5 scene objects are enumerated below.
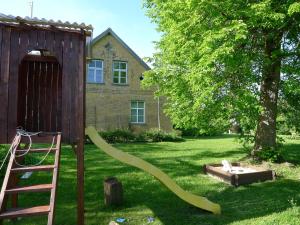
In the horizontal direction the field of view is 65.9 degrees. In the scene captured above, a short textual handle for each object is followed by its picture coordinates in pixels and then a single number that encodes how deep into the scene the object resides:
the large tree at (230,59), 7.24
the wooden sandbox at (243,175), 7.00
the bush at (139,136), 16.91
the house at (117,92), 18.95
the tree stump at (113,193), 5.62
